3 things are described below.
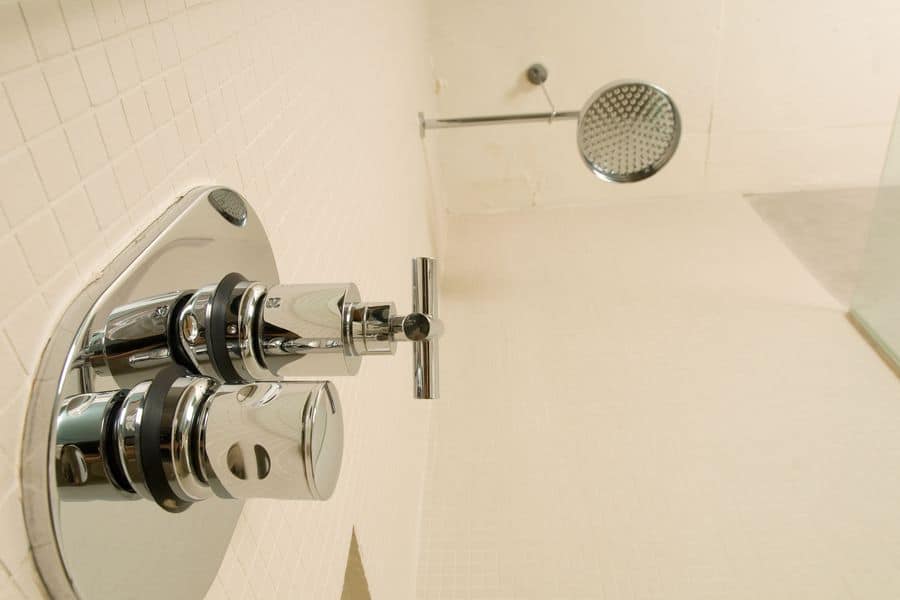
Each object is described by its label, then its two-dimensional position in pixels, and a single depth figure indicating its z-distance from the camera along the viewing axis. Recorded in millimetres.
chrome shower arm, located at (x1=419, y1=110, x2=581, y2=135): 1554
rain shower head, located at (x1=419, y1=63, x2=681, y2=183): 1379
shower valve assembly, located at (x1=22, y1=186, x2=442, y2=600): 222
